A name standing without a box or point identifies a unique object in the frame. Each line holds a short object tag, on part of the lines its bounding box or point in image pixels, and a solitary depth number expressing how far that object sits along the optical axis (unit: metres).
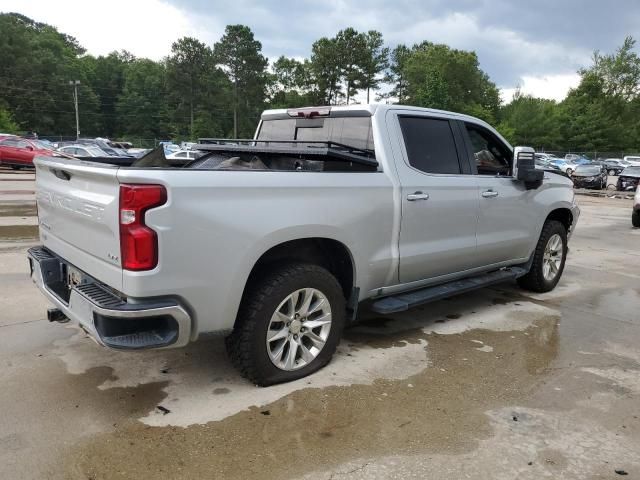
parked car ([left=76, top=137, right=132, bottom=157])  27.33
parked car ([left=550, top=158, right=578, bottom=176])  32.55
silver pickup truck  2.75
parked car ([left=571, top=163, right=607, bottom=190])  25.67
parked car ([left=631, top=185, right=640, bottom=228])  12.05
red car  22.98
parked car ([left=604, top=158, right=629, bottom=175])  45.59
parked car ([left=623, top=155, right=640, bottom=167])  50.66
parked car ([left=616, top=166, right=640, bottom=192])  24.35
